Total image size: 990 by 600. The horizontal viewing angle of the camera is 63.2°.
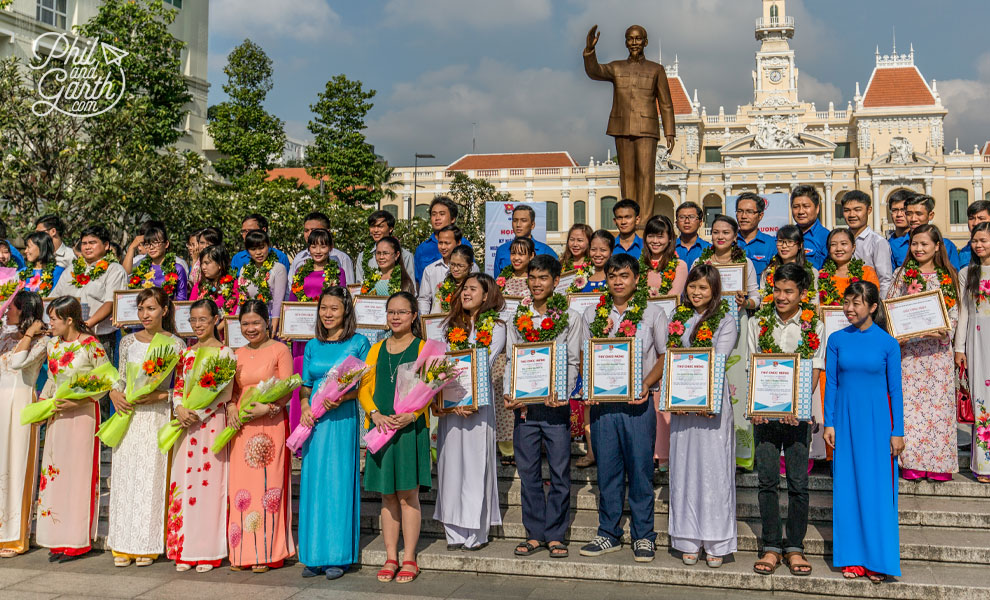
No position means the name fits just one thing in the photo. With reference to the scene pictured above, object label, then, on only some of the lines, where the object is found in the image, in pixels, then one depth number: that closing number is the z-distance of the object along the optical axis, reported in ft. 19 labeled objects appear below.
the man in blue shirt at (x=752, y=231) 22.70
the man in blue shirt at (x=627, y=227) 23.34
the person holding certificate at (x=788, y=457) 15.47
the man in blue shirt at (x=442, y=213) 24.48
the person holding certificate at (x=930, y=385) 18.90
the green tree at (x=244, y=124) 94.43
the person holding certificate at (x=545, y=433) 17.07
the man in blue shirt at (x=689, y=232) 23.00
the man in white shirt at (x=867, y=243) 20.94
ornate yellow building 175.94
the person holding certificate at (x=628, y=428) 16.70
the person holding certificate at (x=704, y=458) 16.01
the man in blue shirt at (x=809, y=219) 21.98
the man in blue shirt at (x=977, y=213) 20.39
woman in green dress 16.30
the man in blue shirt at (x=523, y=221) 24.08
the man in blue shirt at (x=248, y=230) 24.80
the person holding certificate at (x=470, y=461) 17.20
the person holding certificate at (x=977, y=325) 19.19
